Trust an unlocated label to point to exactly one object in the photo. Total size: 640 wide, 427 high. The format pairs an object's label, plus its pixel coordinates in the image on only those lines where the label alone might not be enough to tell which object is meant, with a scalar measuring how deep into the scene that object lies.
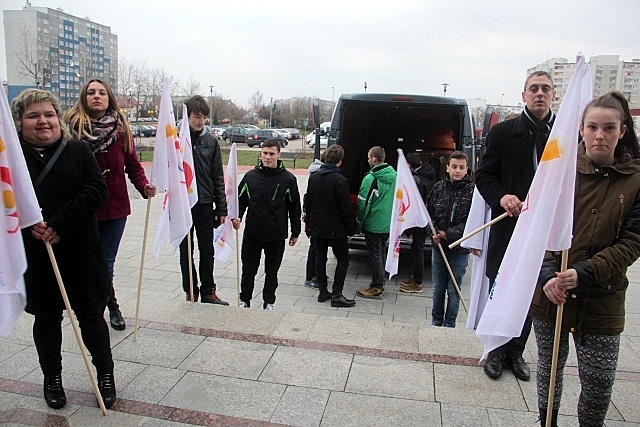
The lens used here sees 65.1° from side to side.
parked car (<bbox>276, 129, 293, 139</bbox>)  47.44
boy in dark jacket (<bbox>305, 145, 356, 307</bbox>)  5.50
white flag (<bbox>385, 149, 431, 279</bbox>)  4.79
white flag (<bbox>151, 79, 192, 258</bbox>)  3.96
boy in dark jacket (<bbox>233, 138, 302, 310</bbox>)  4.82
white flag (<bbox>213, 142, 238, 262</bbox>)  5.24
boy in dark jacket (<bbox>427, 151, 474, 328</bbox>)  4.51
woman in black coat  2.69
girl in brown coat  2.19
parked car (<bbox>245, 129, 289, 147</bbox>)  38.83
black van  6.54
